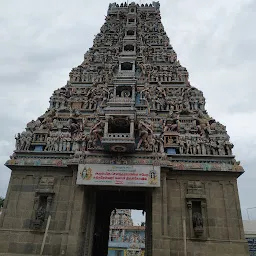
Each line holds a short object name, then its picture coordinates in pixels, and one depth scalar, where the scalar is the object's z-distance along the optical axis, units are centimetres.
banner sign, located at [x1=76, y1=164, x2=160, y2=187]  1706
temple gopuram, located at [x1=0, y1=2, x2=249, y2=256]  1633
